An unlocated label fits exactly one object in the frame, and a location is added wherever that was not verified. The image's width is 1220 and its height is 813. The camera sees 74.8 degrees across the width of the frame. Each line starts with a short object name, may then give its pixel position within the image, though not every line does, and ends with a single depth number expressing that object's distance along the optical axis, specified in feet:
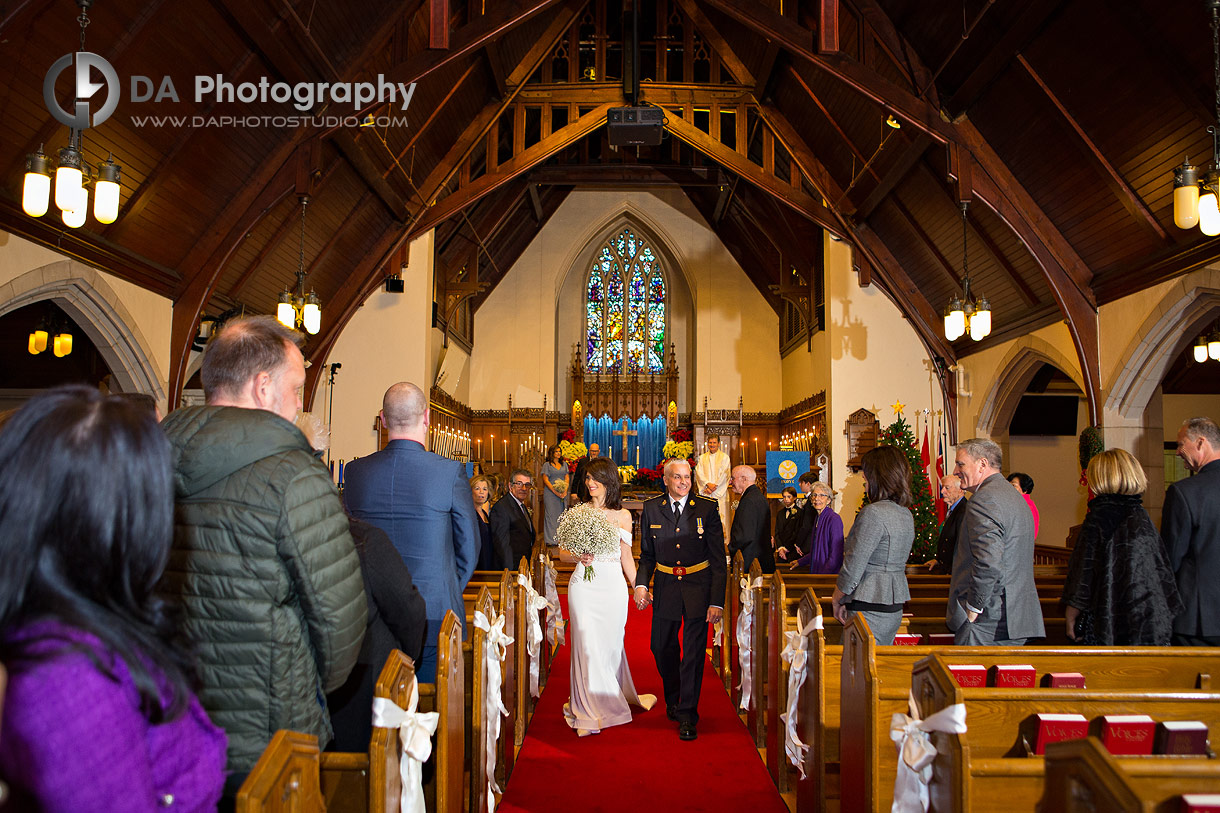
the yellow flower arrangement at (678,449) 29.63
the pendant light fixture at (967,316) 23.02
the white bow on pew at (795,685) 11.09
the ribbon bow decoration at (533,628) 15.70
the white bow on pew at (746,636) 15.47
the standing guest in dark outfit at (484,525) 19.42
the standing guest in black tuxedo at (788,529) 21.80
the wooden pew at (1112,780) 4.39
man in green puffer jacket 5.09
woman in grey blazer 11.09
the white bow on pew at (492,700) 10.61
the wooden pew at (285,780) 4.17
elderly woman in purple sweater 18.40
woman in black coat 10.66
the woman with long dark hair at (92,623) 2.90
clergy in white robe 26.76
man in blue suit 8.93
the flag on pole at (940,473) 31.27
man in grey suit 10.19
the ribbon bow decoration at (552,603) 20.11
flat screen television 37.93
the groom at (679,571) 14.79
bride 14.71
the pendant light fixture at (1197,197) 13.46
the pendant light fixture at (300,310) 22.68
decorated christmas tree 25.59
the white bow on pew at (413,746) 6.14
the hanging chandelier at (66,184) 13.35
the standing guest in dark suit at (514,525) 18.61
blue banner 36.22
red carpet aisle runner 11.51
